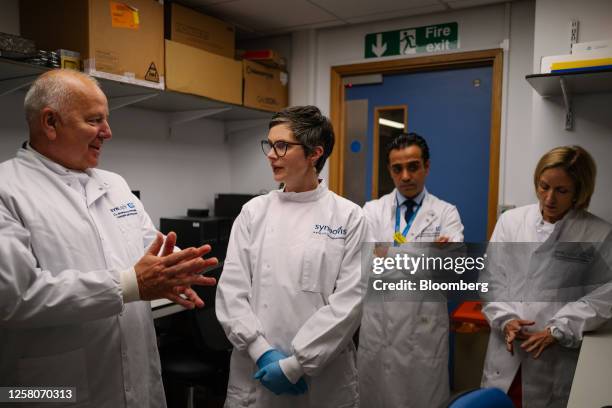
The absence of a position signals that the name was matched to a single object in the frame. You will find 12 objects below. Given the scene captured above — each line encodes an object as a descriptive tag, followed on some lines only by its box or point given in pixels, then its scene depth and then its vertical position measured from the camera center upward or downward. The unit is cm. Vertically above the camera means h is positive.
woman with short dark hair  138 -35
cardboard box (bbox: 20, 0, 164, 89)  211 +67
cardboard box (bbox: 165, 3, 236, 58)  260 +86
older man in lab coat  109 -24
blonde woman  158 -40
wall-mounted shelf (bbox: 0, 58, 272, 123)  194 +43
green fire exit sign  286 +87
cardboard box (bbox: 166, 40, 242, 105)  251 +59
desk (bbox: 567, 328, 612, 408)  113 -53
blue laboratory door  284 +32
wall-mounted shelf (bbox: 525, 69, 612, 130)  184 +41
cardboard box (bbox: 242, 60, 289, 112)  301 +61
